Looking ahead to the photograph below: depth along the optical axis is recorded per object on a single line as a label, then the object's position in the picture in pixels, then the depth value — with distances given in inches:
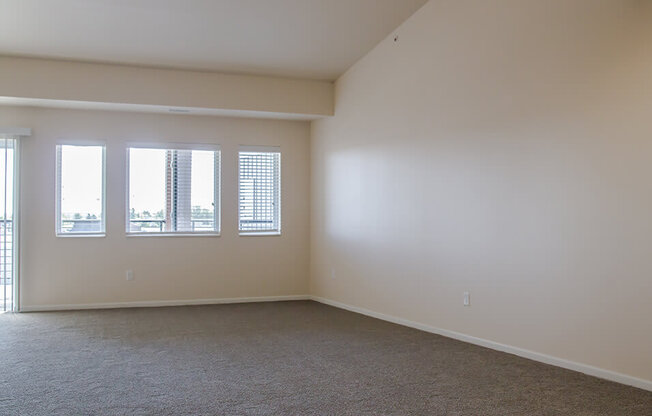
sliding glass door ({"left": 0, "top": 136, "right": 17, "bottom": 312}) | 266.4
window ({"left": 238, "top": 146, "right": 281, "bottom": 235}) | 303.3
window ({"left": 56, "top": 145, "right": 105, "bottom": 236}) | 277.4
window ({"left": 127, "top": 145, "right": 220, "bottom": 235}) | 287.6
